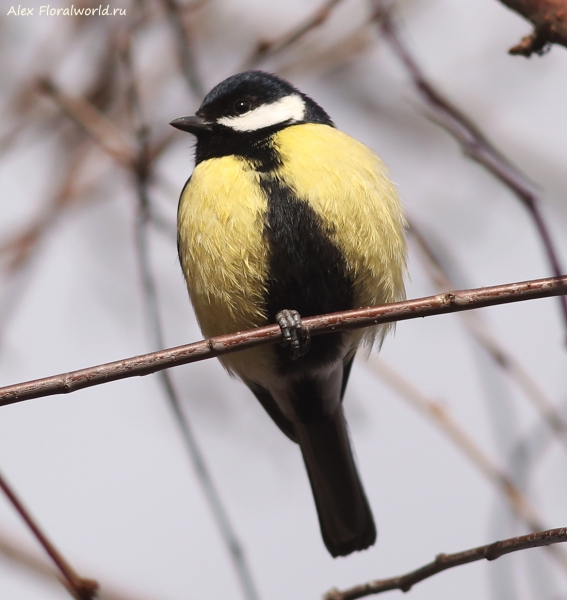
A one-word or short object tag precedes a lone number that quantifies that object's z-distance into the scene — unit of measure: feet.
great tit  17.17
